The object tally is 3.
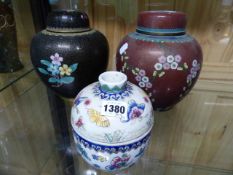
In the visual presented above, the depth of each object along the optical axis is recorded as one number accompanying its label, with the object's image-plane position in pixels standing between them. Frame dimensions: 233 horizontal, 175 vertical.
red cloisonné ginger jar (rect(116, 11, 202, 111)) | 0.36
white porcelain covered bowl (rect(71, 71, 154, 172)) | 0.30
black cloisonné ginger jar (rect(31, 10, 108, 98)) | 0.38
